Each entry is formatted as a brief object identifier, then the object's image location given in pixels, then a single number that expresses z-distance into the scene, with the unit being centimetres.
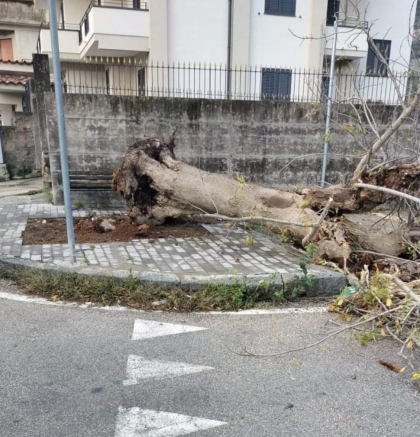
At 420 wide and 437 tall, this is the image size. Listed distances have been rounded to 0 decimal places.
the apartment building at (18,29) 2236
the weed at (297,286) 440
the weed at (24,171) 1231
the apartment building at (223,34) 1348
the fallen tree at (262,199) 469
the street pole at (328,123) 757
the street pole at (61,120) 417
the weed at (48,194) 828
